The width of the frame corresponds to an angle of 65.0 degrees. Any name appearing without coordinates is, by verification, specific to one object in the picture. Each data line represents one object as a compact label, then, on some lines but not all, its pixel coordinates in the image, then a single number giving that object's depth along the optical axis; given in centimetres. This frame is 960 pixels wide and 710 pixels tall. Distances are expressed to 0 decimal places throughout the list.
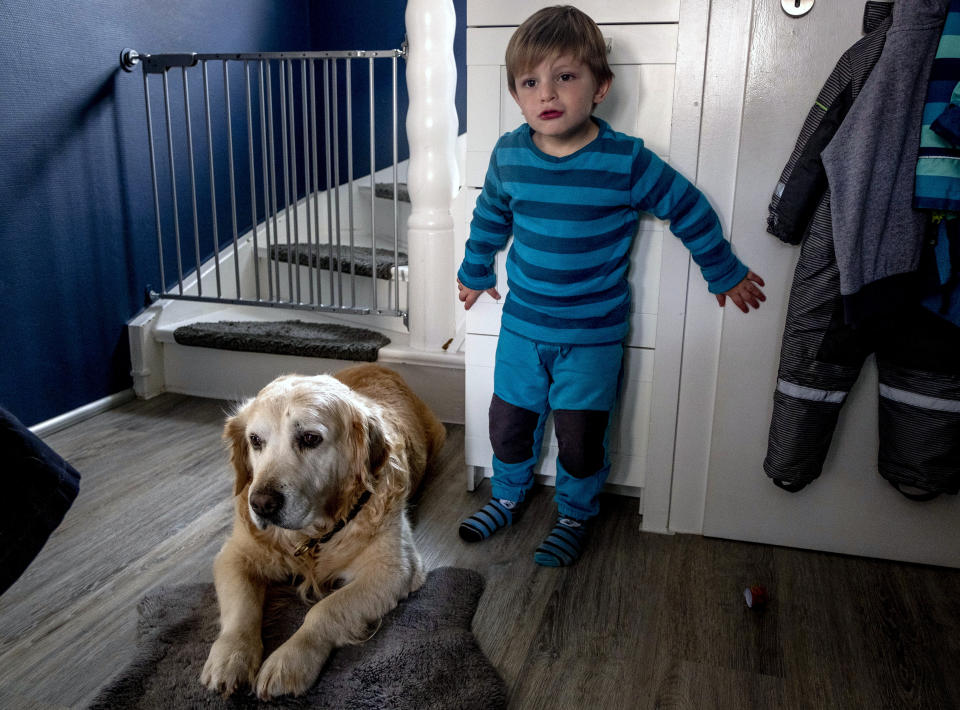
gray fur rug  125
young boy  154
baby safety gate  281
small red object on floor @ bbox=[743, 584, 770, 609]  153
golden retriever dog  130
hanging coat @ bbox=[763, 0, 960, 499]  134
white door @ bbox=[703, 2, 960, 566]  151
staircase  263
